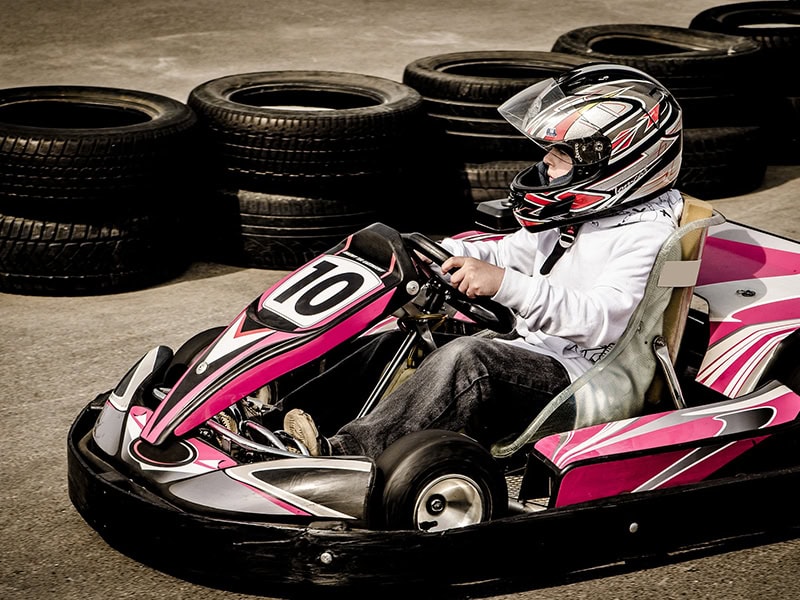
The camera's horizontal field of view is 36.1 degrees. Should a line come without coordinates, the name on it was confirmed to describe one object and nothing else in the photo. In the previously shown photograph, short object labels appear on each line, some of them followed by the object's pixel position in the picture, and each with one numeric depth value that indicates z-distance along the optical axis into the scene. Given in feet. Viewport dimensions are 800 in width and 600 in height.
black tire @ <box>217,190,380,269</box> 16.43
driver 9.83
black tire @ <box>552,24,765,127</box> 19.34
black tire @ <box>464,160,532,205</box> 17.66
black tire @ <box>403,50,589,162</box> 17.67
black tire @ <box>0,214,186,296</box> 15.29
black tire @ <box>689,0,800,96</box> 22.12
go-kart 8.83
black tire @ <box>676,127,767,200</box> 19.84
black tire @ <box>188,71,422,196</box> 15.96
